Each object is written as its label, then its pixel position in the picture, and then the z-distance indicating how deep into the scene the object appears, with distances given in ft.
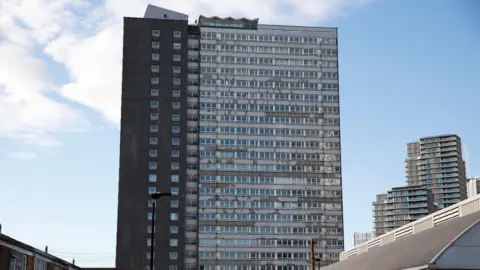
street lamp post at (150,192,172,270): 156.68
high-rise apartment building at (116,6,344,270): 565.53
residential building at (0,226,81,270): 173.69
